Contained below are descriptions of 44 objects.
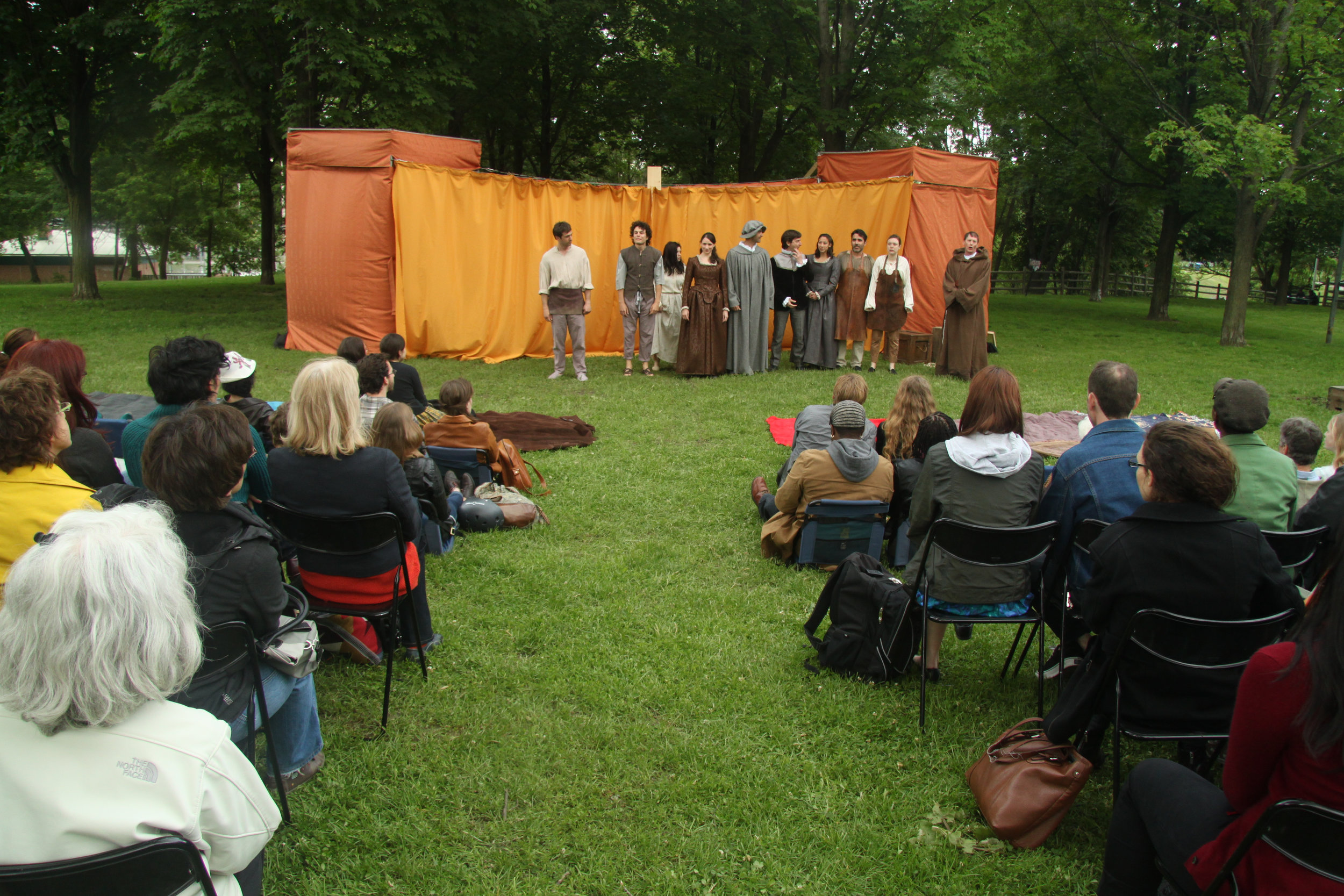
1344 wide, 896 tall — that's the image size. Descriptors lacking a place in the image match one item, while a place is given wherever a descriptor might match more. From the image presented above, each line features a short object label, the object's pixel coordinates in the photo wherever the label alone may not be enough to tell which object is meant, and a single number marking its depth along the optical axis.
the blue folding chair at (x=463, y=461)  5.42
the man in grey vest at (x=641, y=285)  10.36
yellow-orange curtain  11.15
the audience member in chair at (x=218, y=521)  2.41
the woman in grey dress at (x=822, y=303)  10.82
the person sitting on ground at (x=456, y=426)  5.40
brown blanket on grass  7.05
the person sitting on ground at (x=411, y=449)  4.14
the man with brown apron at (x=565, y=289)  9.93
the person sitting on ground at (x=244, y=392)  4.29
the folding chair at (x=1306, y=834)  1.55
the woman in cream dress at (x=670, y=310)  10.53
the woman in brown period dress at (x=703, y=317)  10.30
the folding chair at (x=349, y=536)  3.04
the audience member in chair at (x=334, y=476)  3.19
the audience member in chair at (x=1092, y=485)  3.16
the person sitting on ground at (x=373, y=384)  4.88
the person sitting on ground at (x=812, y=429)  5.05
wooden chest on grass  11.39
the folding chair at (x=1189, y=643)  2.38
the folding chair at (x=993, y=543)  3.05
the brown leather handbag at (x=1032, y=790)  2.53
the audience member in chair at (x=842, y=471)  4.34
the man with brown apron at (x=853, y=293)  10.80
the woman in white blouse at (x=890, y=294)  10.66
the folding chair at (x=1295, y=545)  2.97
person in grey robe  10.40
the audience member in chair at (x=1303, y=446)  3.82
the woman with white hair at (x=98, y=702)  1.47
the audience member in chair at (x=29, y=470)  2.60
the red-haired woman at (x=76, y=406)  3.45
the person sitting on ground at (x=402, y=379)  6.00
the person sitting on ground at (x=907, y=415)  4.66
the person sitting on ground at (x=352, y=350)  5.79
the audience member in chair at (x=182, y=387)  3.51
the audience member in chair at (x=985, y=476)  3.33
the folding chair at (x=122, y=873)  1.42
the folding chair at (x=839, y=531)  4.39
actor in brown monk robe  10.20
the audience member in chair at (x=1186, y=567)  2.43
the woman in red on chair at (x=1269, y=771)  1.54
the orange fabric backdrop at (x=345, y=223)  10.90
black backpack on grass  3.48
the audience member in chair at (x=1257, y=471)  3.23
